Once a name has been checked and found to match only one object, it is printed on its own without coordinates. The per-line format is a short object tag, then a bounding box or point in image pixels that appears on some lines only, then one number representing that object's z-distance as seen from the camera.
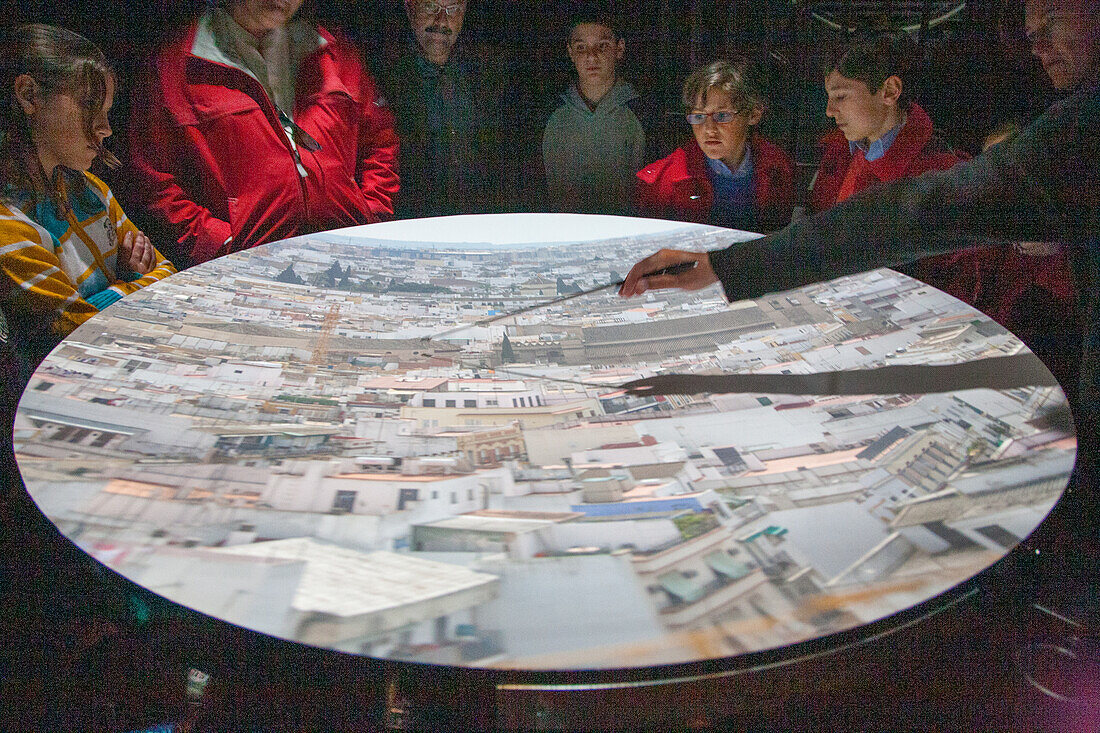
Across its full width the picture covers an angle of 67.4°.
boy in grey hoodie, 3.17
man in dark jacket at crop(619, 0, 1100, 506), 1.21
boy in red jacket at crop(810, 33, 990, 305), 2.37
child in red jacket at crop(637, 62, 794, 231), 2.82
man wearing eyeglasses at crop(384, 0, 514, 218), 3.07
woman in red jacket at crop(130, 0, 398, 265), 2.56
